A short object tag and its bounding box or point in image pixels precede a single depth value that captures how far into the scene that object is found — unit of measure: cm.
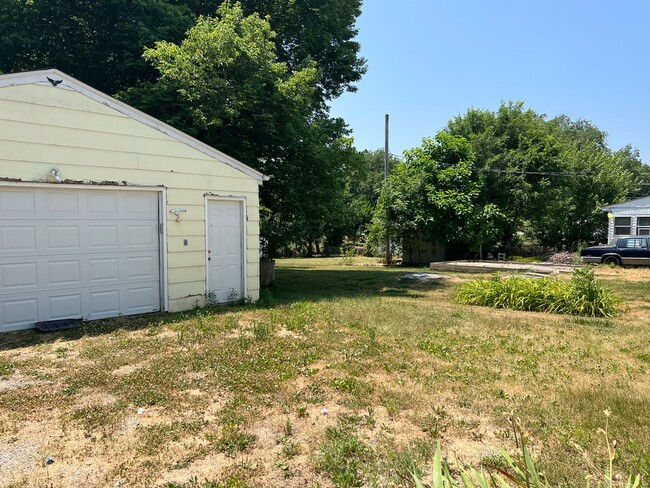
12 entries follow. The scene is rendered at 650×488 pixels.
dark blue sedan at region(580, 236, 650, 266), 1620
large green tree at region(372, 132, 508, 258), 1919
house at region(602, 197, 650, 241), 2039
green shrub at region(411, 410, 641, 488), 151
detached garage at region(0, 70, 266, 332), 625
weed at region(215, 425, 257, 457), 305
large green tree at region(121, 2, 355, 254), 950
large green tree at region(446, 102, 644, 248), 2169
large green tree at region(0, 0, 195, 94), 1107
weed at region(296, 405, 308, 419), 359
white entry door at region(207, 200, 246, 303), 841
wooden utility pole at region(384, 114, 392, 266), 2098
